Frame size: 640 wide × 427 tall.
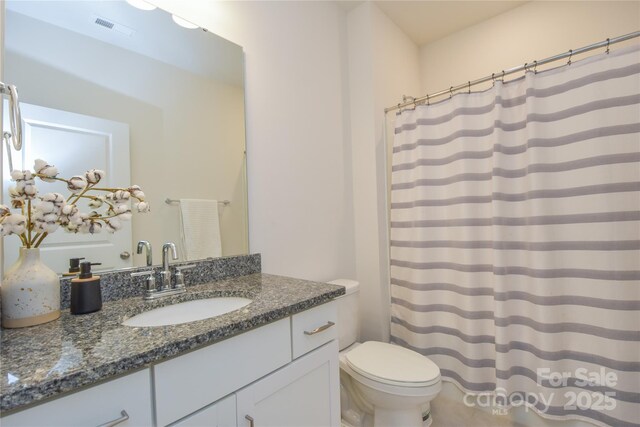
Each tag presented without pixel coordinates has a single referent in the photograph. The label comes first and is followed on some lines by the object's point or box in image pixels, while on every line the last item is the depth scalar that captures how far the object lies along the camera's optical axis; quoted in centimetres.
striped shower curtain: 123
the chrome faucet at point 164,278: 105
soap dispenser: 85
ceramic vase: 74
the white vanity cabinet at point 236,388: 55
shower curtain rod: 125
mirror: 94
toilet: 129
